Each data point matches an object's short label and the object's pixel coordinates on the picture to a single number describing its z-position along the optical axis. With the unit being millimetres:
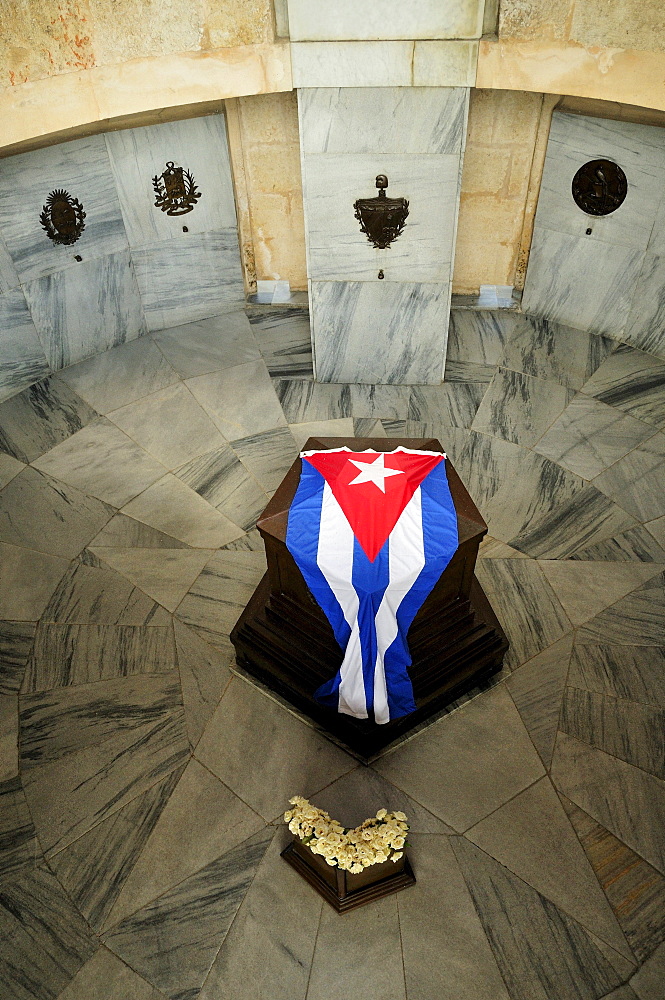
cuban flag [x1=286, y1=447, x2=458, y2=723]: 4230
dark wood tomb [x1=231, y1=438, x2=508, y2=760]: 4504
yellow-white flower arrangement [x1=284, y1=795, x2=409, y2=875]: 3656
